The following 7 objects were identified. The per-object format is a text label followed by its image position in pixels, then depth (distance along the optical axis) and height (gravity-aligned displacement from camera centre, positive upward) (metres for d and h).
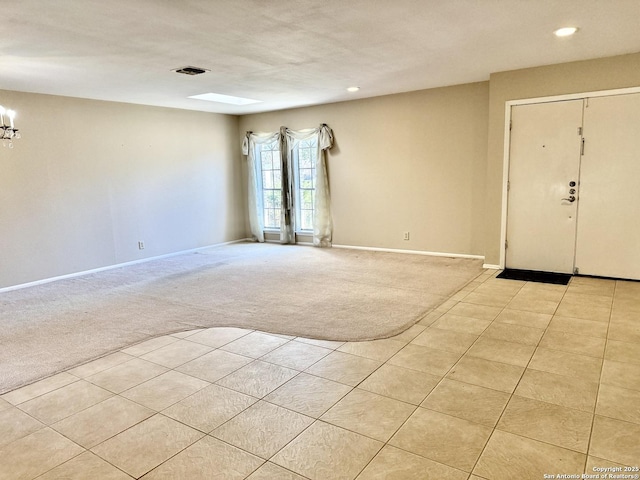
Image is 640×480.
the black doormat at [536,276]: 4.87 -1.19
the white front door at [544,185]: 4.89 -0.09
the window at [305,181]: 7.75 +0.03
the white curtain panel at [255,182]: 8.23 +0.04
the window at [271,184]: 8.19 -0.01
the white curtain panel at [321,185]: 7.25 -0.05
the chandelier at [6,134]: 4.96 +0.68
